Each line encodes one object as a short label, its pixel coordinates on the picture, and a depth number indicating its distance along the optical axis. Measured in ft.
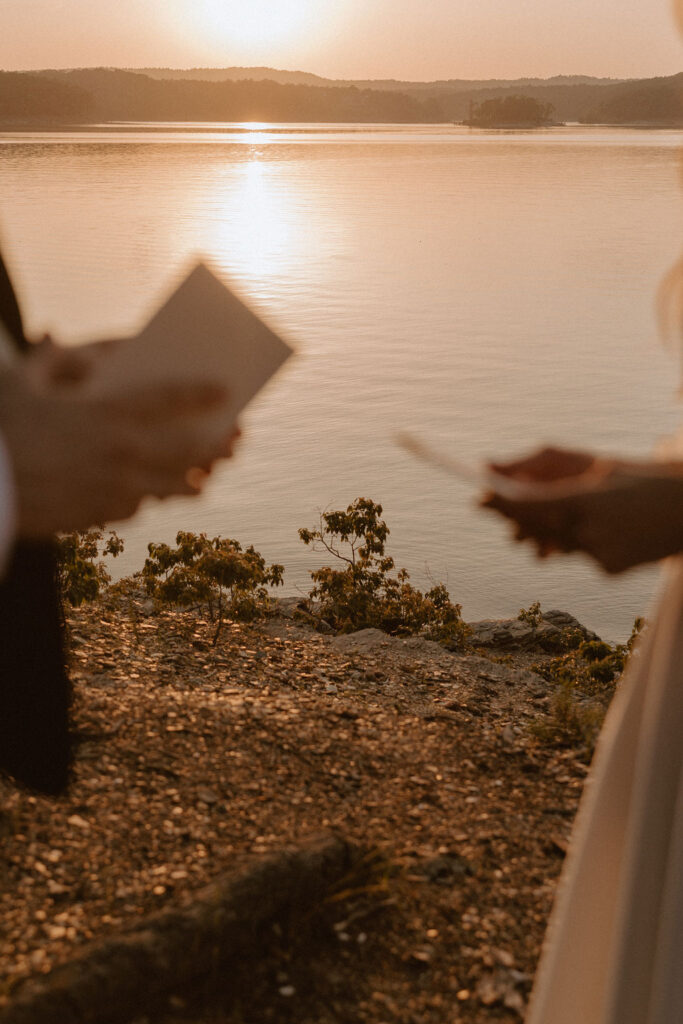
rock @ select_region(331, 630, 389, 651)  16.43
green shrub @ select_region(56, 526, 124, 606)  14.90
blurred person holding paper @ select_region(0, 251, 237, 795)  3.02
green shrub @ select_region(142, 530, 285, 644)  16.37
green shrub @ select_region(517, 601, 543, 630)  18.62
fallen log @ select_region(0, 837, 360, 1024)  7.25
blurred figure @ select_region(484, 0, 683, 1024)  3.73
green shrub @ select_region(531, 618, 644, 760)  12.60
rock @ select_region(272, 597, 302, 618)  18.40
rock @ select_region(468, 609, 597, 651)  18.20
